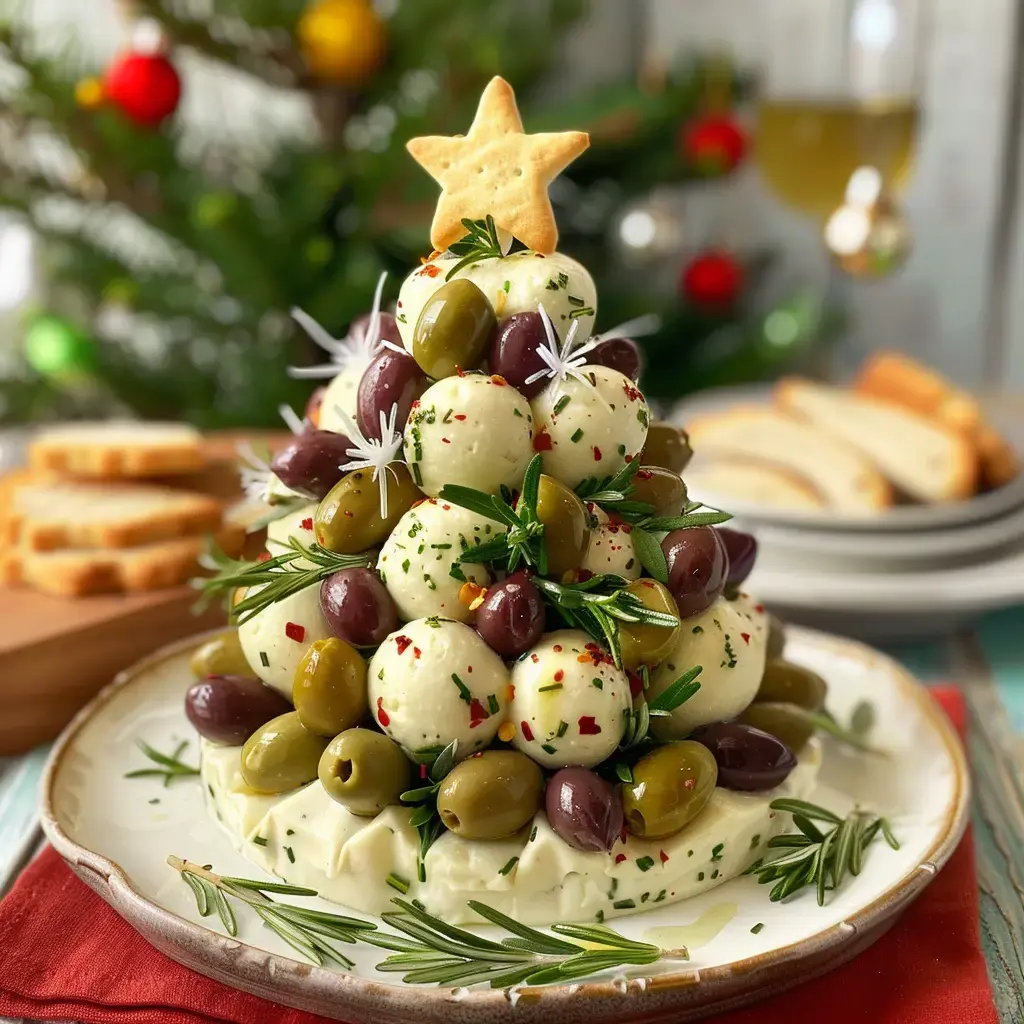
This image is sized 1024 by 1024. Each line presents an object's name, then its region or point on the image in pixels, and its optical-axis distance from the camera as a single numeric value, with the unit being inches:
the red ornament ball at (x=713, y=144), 29.2
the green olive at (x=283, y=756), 11.6
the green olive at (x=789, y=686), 13.7
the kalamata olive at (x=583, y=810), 10.7
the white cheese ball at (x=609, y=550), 11.7
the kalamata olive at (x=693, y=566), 11.6
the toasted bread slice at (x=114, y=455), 20.3
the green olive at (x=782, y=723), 12.9
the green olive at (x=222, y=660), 13.4
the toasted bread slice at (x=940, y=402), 22.8
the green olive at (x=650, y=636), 11.2
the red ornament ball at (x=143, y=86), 24.1
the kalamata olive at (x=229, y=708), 12.2
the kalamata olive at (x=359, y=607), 11.4
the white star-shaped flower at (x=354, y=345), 12.7
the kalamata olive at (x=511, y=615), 11.1
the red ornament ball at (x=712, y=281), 33.1
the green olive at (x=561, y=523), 11.1
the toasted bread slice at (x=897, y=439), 21.9
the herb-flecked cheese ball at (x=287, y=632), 12.1
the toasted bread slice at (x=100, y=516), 18.3
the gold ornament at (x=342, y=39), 25.3
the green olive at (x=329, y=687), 11.2
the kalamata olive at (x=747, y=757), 11.8
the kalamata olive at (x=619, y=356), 12.5
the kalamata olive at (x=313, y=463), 12.3
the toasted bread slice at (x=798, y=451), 22.1
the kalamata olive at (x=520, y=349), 11.5
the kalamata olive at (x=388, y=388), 11.8
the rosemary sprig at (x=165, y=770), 13.3
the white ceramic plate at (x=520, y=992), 9.5
